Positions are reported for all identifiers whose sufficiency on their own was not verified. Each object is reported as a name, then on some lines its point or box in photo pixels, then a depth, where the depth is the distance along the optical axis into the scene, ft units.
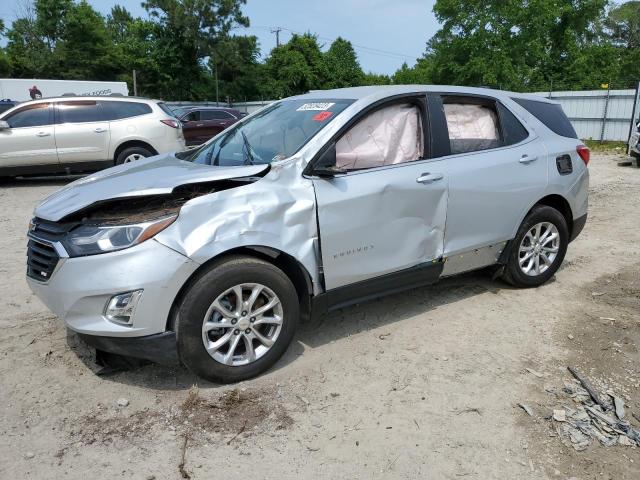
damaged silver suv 9.72
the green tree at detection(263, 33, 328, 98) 161.17
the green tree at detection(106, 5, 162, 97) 159.02
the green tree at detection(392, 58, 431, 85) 161.94
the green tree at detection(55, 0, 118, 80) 156.56
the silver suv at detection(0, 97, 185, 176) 32.96
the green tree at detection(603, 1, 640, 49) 172.96
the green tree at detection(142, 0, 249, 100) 157.48
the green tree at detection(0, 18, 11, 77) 150.82
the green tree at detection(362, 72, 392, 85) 181.88
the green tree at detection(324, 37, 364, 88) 169.58
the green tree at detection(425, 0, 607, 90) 113.29
